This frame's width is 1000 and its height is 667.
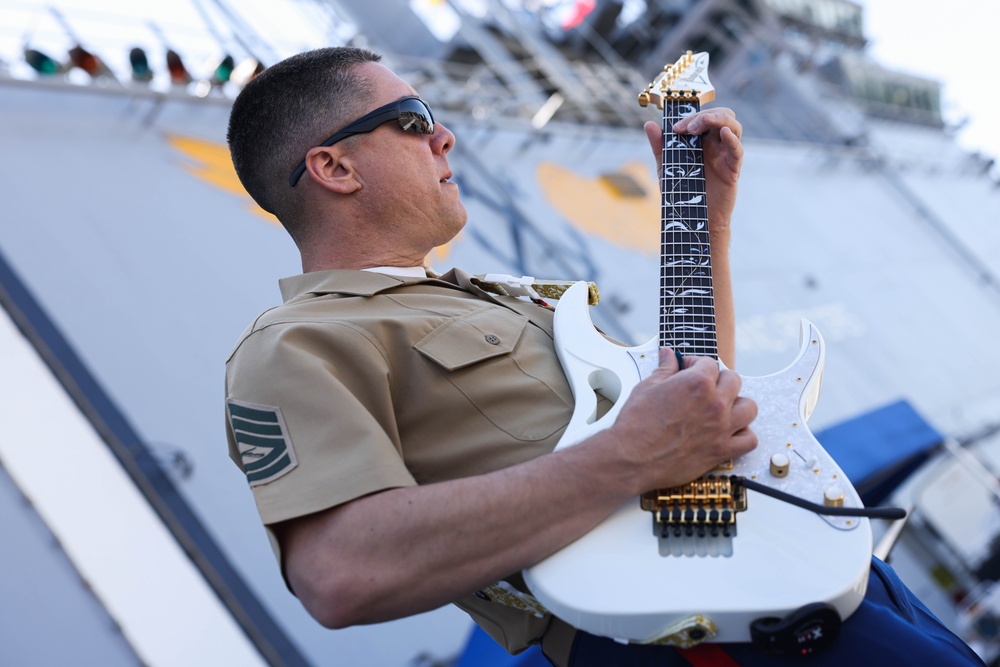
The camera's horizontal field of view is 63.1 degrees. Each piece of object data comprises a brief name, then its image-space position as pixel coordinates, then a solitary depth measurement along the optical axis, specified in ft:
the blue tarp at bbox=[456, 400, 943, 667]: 20.53
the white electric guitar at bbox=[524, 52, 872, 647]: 4.23
